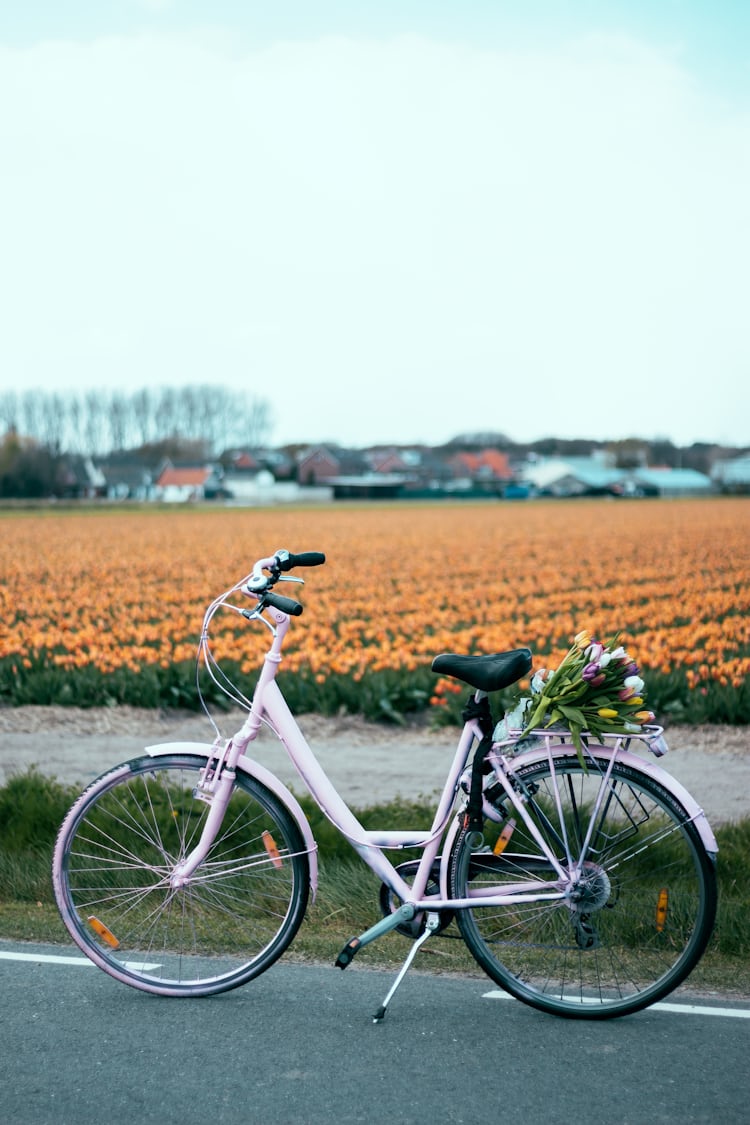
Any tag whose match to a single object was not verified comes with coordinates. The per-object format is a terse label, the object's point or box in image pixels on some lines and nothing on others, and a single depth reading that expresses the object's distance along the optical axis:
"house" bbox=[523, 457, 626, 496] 133.00
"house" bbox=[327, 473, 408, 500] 110.88
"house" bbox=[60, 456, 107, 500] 97.44
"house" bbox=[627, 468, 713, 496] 118.62
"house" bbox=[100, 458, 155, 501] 121.19
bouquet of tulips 3.87
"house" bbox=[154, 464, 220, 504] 118.40
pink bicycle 3.93
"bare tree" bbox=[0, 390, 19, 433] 129.00
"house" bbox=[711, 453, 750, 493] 107.12
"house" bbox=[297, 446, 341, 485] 143.88
